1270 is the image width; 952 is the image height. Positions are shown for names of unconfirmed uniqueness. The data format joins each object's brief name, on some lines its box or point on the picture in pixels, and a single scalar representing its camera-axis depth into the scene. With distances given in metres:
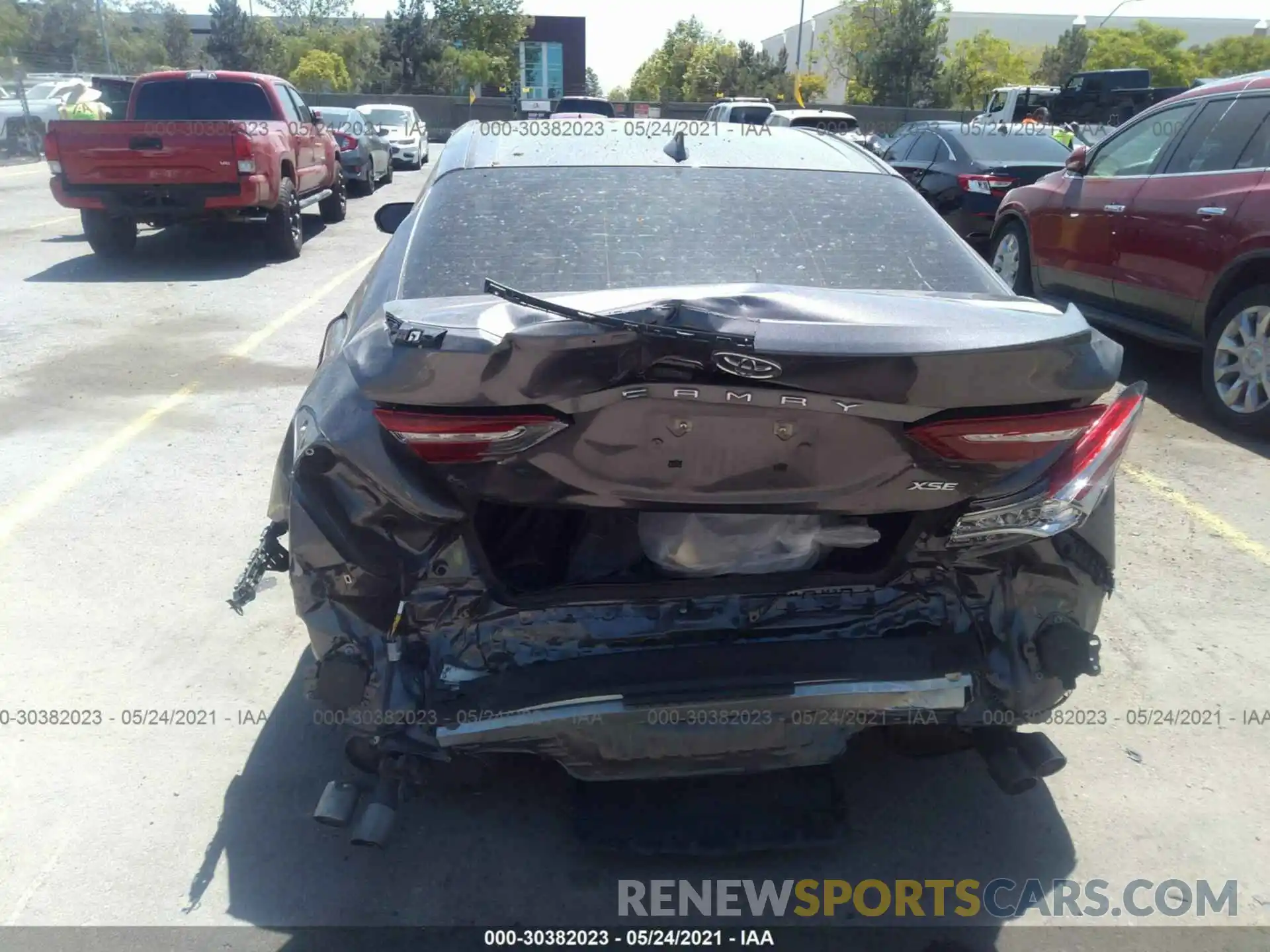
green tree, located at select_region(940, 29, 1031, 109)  45.38
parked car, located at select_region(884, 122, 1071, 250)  10.48
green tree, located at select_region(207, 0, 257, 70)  55.09
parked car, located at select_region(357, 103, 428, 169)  25.33
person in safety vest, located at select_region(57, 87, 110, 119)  15.23
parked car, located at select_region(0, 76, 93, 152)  25.27
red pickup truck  10.73
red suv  5.97
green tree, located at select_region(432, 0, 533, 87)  60.03
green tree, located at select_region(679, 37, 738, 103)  57.94
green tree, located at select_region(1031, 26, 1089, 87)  49.56
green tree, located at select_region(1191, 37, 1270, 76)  45.84
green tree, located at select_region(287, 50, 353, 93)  51.94
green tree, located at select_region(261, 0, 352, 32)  71.56
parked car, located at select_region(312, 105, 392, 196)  17.73
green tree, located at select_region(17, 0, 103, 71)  48.34
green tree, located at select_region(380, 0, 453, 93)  55.81
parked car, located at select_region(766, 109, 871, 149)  20.73
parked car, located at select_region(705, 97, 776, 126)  24.09
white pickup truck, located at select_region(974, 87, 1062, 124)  21.20
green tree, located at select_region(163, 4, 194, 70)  60.59
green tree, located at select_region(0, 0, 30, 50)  39.56
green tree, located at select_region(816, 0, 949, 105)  44.62
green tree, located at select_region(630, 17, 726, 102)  68.31
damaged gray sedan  2.18
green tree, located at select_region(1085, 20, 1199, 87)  46.97
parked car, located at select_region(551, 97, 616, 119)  30.02
